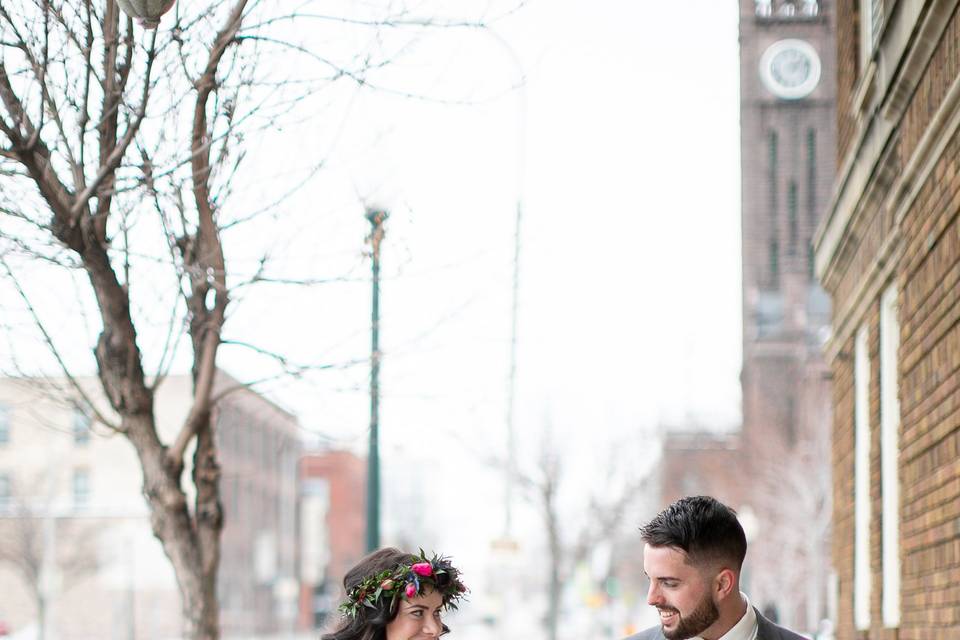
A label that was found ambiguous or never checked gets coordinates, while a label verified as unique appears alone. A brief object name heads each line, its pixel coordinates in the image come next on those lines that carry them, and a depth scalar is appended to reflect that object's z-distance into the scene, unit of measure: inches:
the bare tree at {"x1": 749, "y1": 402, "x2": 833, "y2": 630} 1766.7
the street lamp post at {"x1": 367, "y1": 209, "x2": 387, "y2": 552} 359.6
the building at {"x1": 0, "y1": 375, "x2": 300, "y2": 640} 2110.0
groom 215.6
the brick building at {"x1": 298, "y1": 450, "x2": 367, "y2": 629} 4100.9
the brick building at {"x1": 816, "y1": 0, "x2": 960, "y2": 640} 295.6
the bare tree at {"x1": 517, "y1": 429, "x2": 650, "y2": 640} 2105.1
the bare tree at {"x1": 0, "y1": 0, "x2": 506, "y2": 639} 303.4
